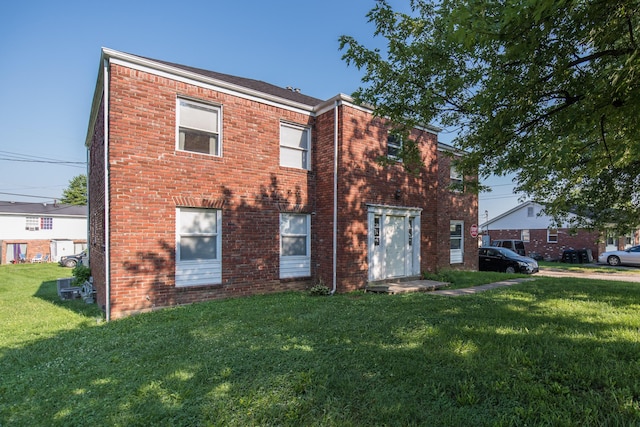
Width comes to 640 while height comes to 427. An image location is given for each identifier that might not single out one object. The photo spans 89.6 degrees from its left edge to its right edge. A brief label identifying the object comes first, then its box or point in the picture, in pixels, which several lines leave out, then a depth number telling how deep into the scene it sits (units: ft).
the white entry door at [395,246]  35.60
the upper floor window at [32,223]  98.84
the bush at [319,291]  30.37
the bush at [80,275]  36.13
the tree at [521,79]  11.00
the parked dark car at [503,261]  54.75
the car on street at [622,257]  72.59
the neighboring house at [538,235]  85.20
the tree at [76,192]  151.94
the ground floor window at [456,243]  48.32
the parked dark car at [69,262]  76.64
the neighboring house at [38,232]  94.53
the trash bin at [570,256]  81.05
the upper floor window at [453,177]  48.49
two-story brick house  24.20
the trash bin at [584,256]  80.59
